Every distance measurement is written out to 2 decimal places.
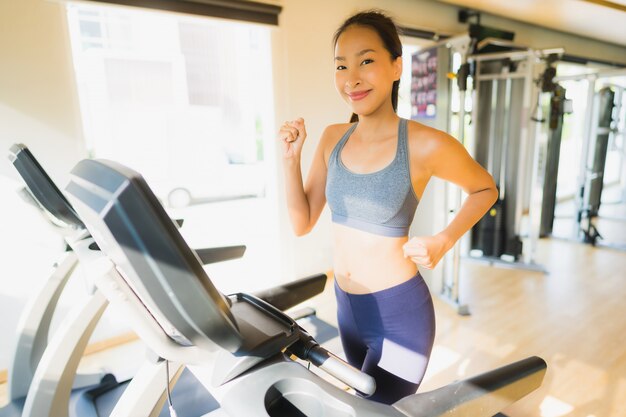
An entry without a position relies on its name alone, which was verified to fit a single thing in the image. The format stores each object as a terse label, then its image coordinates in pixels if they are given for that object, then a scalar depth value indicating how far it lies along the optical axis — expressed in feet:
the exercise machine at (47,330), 4.02
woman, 3.13
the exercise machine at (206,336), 1.61
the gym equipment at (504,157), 11.88
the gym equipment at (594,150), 13.57
